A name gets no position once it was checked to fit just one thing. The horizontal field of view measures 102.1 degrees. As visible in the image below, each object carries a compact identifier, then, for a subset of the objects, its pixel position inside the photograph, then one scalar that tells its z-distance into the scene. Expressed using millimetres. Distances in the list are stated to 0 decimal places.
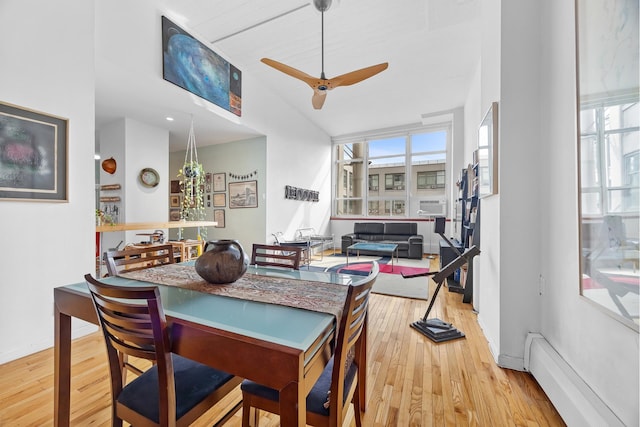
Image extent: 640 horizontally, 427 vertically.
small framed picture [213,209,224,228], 5637
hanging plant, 4145
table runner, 1120
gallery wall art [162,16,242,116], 3164
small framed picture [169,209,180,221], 6241
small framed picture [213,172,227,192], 5602
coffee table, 4774
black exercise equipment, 2299
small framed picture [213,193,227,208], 5625
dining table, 751
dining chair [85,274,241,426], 861
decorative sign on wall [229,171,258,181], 5215
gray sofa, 6062
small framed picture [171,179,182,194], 6295
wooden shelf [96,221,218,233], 2895
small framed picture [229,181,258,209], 5205
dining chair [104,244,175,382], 1457
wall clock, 4379
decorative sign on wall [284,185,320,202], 5848
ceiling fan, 2619
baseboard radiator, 1113
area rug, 3585
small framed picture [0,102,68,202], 1876
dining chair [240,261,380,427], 903
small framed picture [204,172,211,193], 5809
